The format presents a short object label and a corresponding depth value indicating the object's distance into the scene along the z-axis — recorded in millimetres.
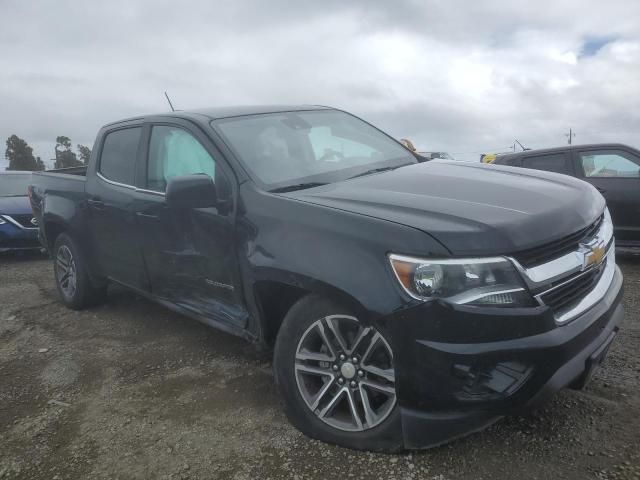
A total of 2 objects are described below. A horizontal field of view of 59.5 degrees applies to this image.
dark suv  6645
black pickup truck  2213
